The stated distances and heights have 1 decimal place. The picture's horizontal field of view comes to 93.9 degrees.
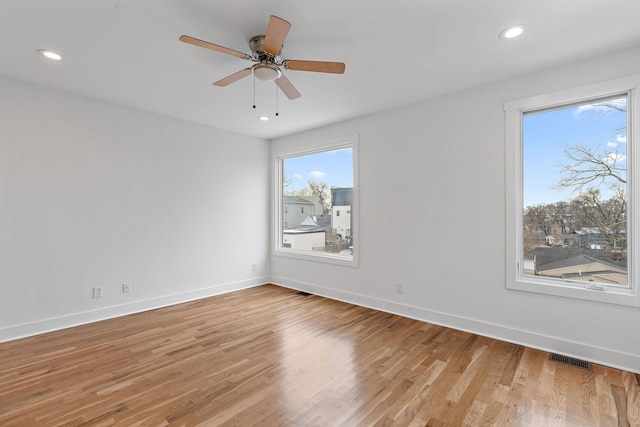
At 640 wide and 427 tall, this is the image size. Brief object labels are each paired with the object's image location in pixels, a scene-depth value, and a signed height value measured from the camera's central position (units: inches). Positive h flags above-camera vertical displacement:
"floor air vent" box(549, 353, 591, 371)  99.7 -49.0
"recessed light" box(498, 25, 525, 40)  87.2 +55.9
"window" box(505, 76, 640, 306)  101.9 +9.7
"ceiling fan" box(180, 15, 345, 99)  75.6 +45.9
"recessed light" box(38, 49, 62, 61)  100.8 +55.7
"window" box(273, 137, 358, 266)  179.0 +11.7
